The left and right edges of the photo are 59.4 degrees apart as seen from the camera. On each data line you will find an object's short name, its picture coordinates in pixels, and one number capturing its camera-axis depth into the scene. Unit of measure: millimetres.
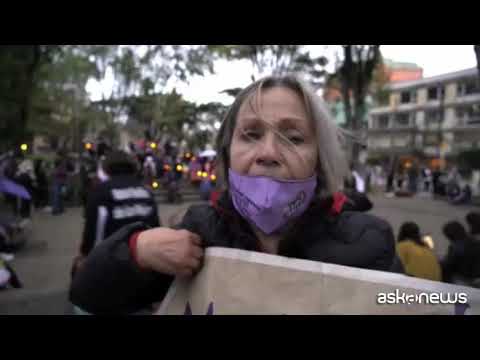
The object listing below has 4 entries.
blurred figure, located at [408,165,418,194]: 21816
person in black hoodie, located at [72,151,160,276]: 3369
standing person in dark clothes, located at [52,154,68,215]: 13031
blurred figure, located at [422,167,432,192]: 22155
